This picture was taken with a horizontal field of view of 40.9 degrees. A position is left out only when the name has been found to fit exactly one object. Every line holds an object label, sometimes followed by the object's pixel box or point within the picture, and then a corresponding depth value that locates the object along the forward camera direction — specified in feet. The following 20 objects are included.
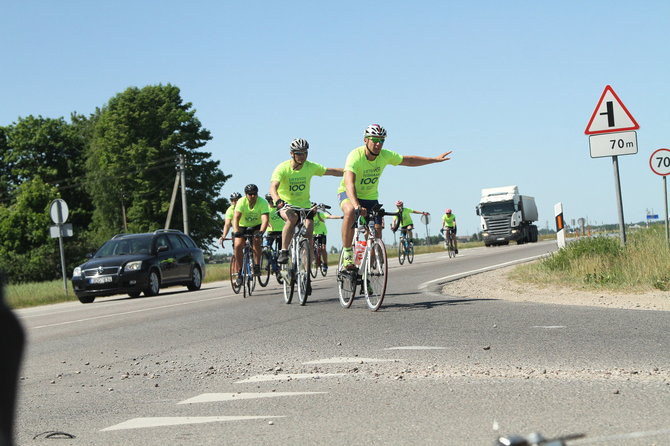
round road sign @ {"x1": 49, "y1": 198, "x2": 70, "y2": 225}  86.38
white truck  182.60
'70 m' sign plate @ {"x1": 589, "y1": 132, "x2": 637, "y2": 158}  50.75
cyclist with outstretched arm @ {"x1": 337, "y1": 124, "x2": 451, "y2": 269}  36.83
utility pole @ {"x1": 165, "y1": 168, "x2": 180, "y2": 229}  186.91
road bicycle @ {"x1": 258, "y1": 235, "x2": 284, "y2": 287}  58.25
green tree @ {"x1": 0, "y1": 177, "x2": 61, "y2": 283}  242.17
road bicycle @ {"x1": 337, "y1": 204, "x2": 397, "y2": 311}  36.73
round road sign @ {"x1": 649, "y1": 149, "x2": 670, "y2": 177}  67.62
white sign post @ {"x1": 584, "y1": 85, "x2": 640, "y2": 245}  50.70
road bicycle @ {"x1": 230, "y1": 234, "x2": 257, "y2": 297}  56.58
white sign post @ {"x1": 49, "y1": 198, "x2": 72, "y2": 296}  86.23
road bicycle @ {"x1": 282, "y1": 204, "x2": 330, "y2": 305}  42.83
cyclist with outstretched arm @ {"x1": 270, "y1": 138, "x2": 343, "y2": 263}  43.29
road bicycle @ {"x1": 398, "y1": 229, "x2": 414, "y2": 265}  103.11
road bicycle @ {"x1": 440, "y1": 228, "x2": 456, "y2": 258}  116.16
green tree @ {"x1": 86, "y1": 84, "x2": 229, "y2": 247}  209.26
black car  72.59
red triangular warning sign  50.67
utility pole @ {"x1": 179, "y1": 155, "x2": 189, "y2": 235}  179.83
